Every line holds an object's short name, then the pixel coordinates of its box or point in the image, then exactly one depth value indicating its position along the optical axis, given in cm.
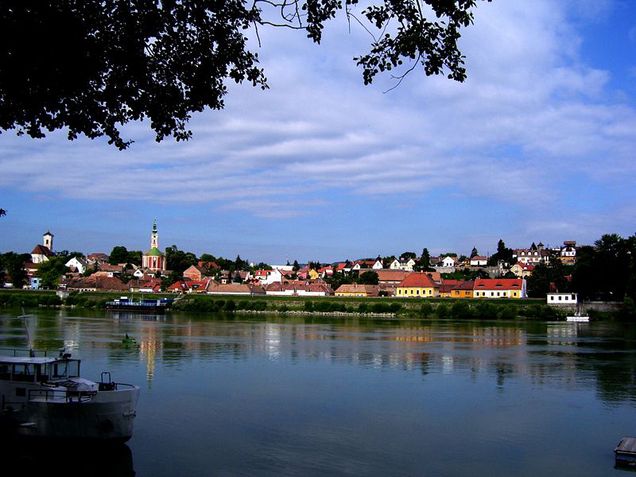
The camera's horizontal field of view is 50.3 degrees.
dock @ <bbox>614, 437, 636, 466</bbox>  1853
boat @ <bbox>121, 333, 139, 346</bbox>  4816
